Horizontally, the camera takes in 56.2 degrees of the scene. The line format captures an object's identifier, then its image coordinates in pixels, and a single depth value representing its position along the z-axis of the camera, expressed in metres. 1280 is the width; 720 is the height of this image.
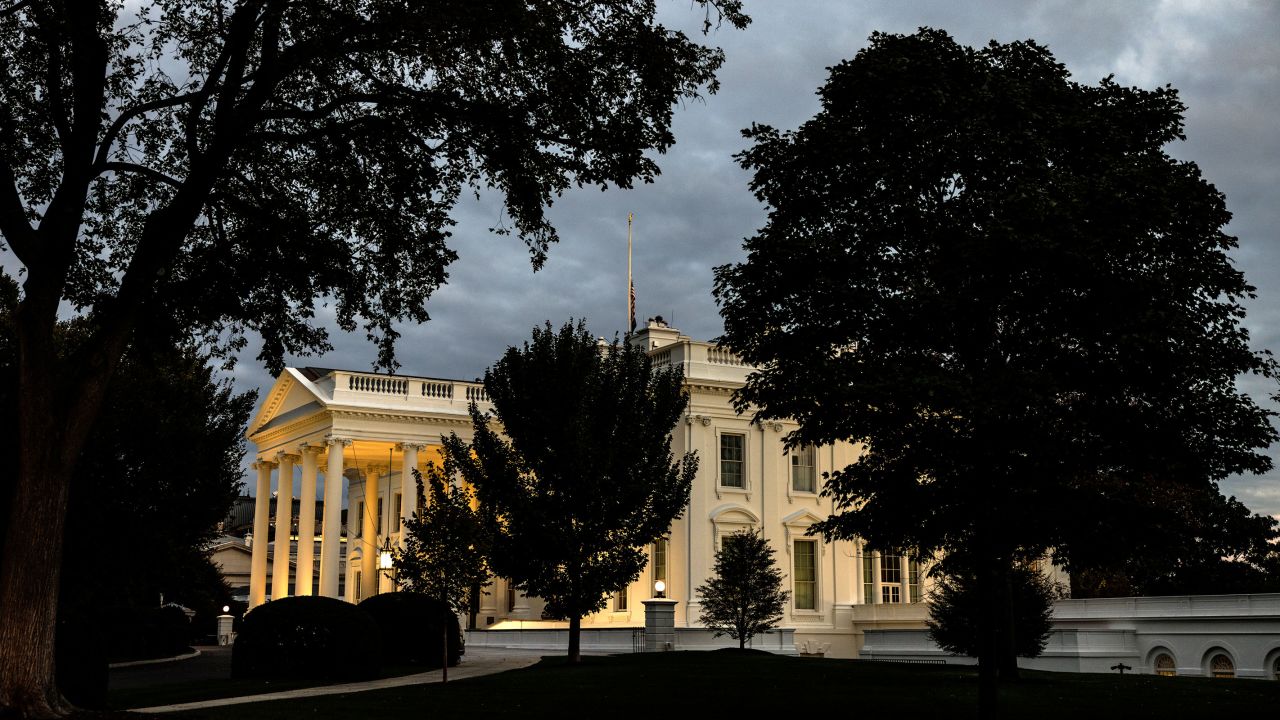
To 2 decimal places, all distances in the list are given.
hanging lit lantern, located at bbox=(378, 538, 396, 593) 34.13
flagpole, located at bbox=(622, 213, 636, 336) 50.12
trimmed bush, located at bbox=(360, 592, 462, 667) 28.41
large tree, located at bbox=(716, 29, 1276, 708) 15.16
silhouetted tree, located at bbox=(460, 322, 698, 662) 28.20
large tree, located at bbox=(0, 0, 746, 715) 14.39
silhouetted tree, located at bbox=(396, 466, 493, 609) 27.77
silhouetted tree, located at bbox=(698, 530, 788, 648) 37.19
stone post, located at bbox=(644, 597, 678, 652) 34.66
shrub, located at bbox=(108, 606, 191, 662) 30.41
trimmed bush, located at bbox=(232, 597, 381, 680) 23.89
